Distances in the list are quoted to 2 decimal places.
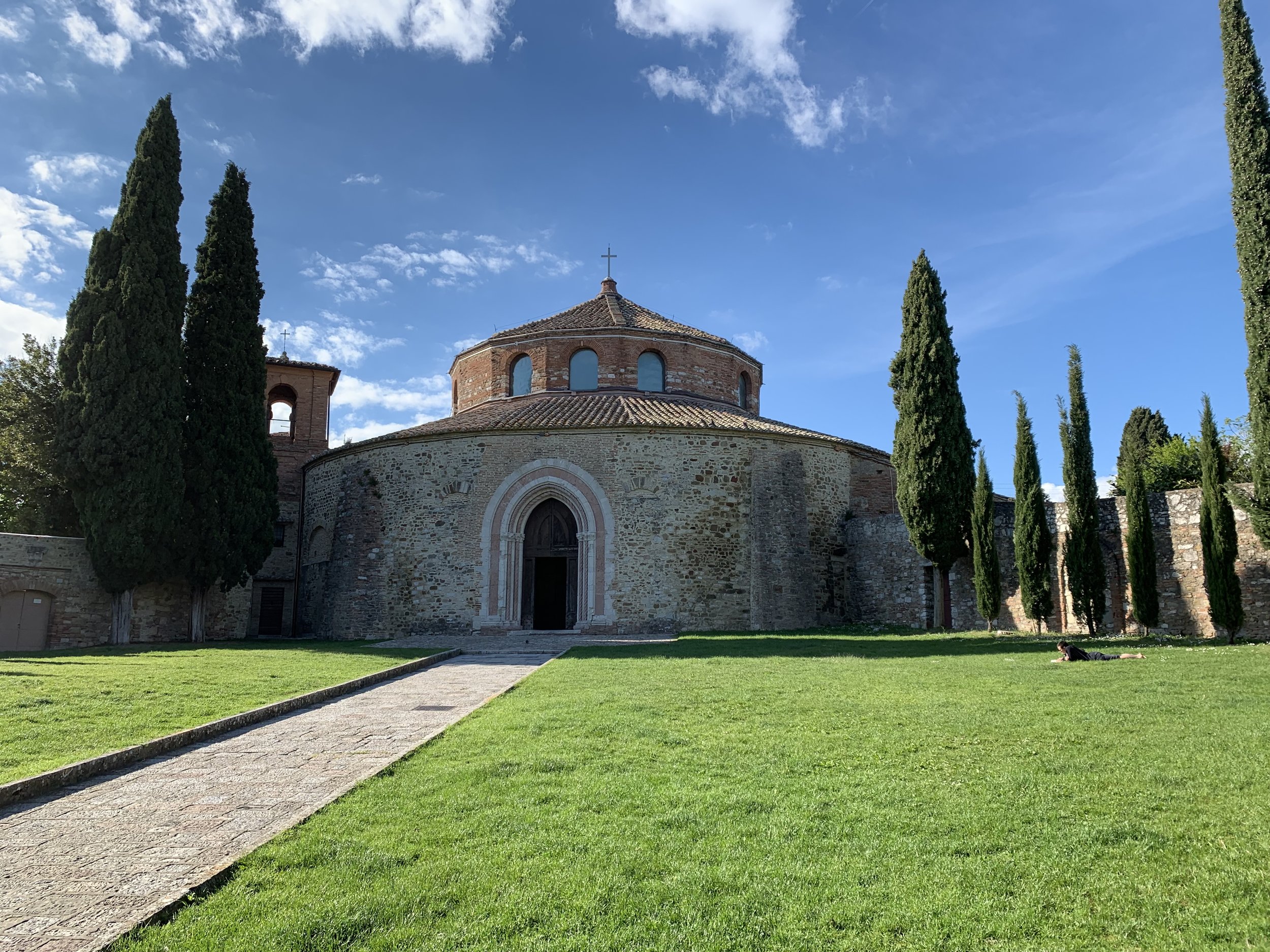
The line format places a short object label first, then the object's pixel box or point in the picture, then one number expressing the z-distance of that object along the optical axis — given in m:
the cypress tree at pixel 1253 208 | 12.91
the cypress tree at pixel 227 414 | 22.72
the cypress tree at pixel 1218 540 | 14.80
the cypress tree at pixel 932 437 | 19.33
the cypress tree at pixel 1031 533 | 17.78
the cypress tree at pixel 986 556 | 18.50
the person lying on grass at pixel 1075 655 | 11.91
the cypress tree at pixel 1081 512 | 17.08
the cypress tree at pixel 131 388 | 20.52
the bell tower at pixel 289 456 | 28.17
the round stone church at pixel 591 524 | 21.81
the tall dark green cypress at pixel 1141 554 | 16.22
